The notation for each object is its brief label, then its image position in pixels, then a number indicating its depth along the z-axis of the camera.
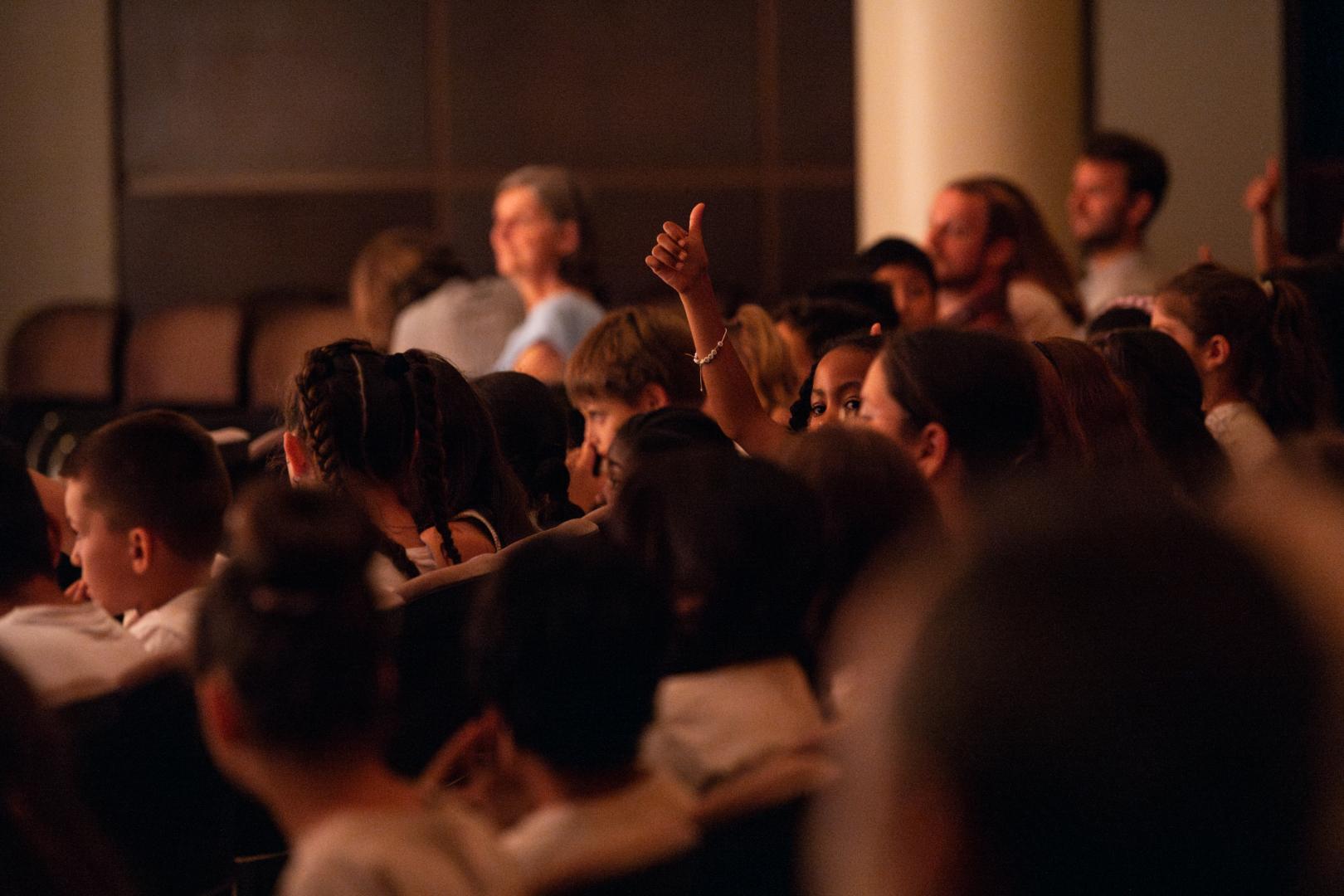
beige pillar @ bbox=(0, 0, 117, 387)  15.45
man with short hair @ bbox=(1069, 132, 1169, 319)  9.16
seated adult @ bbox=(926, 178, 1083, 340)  8.58
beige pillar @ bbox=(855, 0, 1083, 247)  11.23
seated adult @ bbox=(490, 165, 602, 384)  8.19
